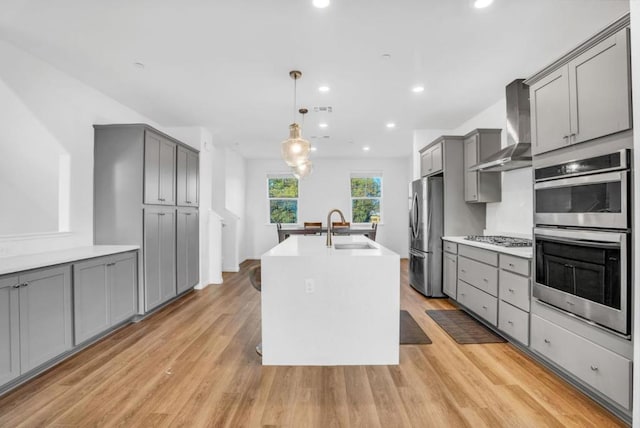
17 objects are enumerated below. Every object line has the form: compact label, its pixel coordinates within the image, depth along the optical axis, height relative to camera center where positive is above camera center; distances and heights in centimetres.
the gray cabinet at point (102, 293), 262 -72
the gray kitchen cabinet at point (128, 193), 345 +28
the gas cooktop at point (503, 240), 313 -27
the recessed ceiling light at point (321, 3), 207 +145
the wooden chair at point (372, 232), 631 -32
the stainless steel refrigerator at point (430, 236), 438 -28
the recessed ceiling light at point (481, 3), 207 +145
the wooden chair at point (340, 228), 623 -24
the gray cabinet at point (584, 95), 177 +80
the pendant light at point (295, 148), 336 +76
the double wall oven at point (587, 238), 176 -14
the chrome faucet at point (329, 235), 287 -17
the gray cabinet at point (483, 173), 399 +58
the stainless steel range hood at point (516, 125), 313 +96
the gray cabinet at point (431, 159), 453 +90
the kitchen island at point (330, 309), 241 -73
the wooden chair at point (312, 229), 632 -25
